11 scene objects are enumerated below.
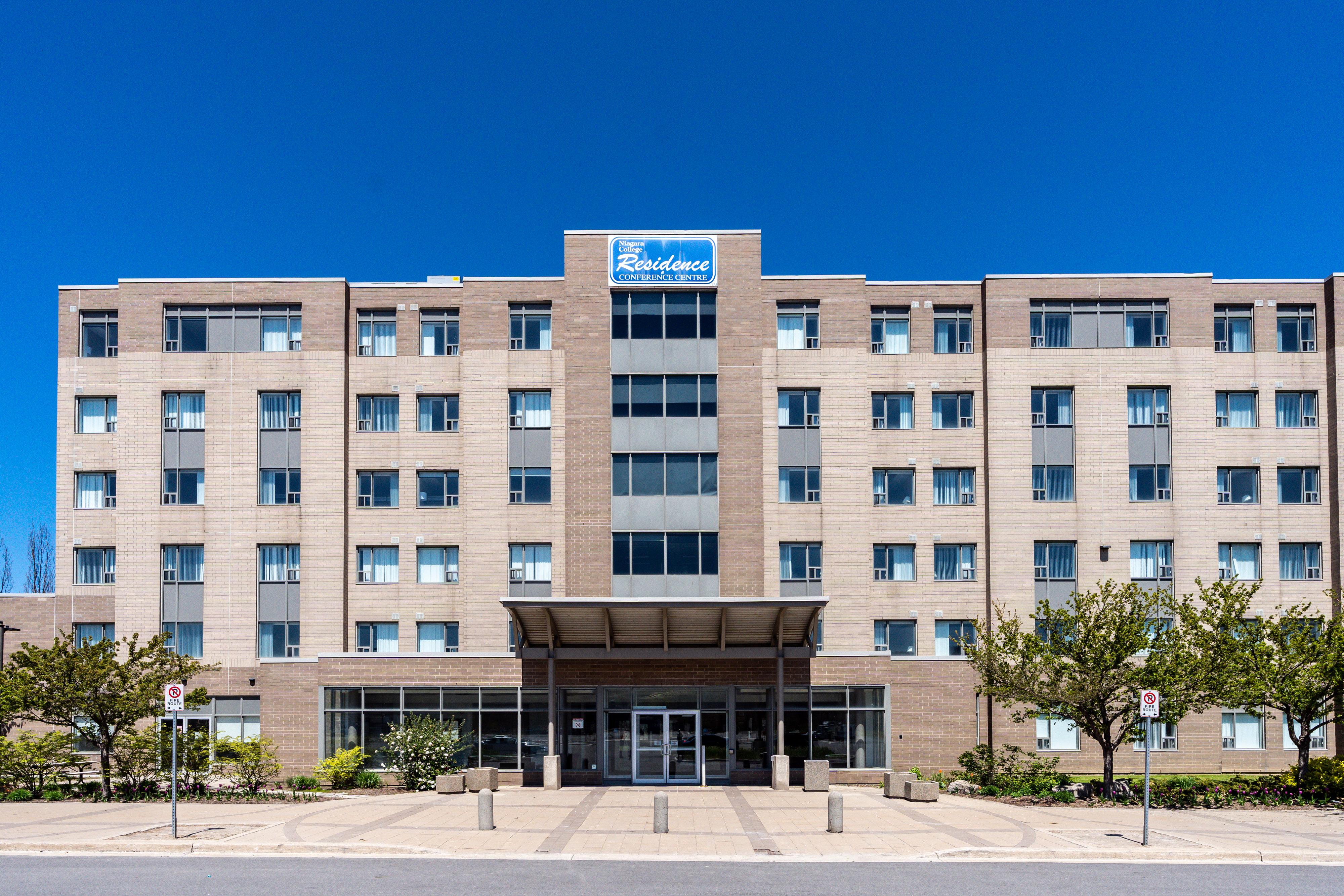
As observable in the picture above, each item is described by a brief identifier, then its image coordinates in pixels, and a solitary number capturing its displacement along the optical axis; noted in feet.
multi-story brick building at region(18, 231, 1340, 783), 116.78
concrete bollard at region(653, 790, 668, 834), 72.13
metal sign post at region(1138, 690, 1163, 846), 69.41
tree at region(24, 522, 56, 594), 318.45
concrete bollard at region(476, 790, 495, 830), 72.90
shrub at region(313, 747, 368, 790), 98.68
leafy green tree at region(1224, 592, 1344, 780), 89.86
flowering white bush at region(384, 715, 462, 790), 98.78
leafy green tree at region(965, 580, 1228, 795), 87.61
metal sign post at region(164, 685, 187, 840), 72.18
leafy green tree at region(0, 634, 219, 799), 89.51
